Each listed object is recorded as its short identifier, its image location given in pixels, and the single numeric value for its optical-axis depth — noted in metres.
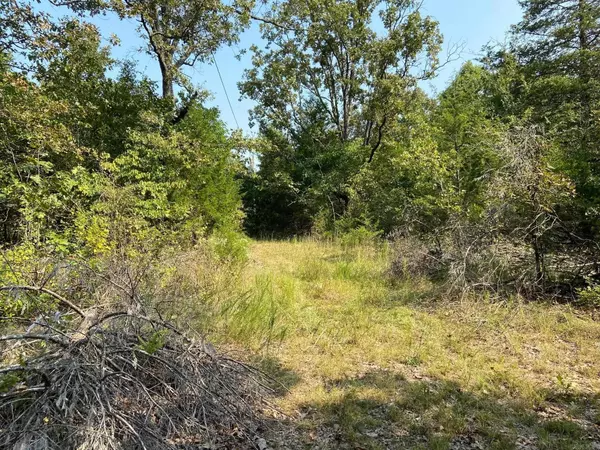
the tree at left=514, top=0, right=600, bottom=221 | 11.04
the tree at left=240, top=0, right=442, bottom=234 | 13.66
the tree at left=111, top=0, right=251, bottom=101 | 8.19
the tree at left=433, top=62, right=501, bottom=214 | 6.56
